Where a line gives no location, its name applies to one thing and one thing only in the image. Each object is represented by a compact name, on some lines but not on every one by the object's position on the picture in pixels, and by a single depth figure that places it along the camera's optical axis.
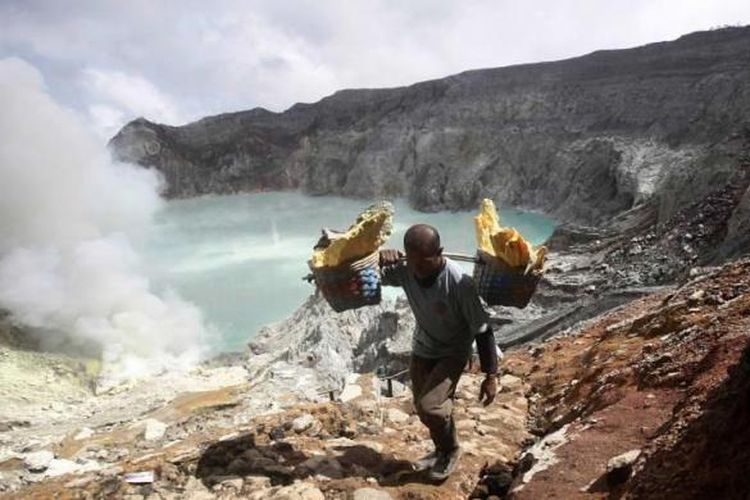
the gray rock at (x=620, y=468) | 2.75
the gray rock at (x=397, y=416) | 4.93
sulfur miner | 3.41
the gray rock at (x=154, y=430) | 8.29
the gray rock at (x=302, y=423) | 4.69
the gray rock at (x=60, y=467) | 7.33
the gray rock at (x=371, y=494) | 3.49
